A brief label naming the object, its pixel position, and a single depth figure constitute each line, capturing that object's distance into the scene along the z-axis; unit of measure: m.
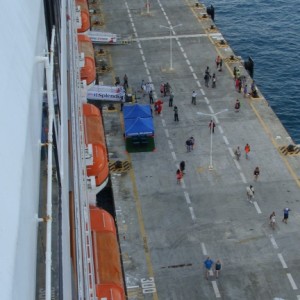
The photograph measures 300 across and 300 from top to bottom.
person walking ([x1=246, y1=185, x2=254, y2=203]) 41.38
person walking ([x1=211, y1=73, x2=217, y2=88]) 57.91
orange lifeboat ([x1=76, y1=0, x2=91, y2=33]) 62.09
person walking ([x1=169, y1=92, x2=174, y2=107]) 54.38
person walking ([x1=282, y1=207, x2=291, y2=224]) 39.00
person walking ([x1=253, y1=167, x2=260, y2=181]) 43.44
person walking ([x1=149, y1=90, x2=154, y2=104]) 55.47
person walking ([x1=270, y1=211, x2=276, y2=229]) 38.53
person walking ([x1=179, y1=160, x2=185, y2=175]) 44.41
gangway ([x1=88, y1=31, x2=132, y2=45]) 66.31
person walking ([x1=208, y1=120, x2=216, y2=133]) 49.62
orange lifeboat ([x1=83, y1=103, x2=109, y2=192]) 36.91
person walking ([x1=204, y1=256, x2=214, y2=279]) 34.56
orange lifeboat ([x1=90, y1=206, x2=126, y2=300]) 26.50
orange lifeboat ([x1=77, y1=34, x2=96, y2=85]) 51.47
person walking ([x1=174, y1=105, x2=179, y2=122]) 51.84
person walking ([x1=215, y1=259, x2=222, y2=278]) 34.41
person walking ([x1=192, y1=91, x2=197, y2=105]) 54.56
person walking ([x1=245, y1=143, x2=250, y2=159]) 46.66
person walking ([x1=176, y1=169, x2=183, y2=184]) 43.69
